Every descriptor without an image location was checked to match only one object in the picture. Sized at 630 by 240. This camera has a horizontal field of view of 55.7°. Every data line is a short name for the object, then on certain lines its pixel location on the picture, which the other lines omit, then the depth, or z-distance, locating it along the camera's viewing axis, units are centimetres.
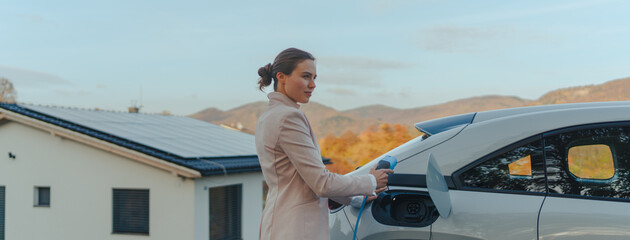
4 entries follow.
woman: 248
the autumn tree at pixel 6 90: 5035
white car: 251
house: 1402
